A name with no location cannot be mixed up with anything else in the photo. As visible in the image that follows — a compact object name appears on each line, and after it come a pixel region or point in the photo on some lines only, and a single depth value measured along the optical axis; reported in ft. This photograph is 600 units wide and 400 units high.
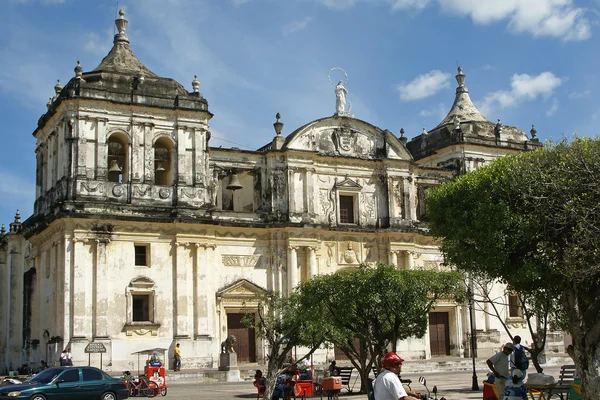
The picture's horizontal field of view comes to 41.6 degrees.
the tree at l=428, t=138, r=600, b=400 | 57.57
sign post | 102.21
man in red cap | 30.66
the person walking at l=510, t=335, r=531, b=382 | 52.65
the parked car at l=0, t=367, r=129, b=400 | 66.33
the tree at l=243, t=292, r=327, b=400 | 67.71
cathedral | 108.88
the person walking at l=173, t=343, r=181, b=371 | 107.76
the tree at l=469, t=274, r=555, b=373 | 64.68
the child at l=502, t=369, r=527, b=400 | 48.11
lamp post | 82.04
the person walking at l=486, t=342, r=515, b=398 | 52.65
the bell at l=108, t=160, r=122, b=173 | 113.09
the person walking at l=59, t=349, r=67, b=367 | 98.04
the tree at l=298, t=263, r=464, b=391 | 76.07
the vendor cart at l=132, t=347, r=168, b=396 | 83.66
